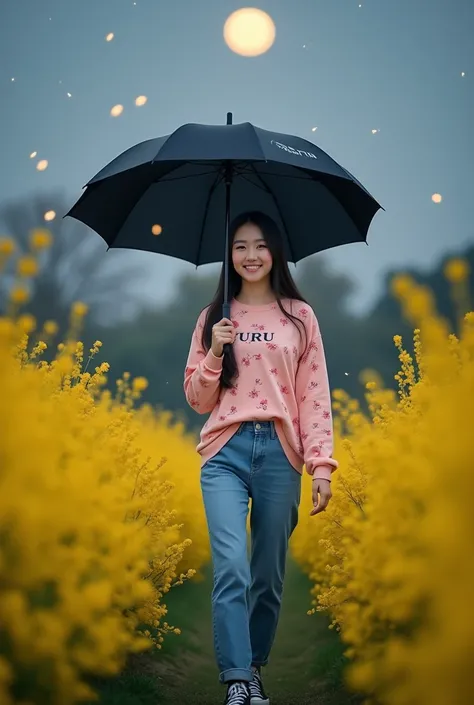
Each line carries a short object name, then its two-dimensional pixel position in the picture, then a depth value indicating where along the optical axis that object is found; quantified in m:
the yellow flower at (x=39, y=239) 4.42
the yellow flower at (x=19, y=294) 4.33
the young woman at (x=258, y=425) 4.83
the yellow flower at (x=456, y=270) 4.39
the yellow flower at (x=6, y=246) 4.32
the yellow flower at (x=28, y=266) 4.30
